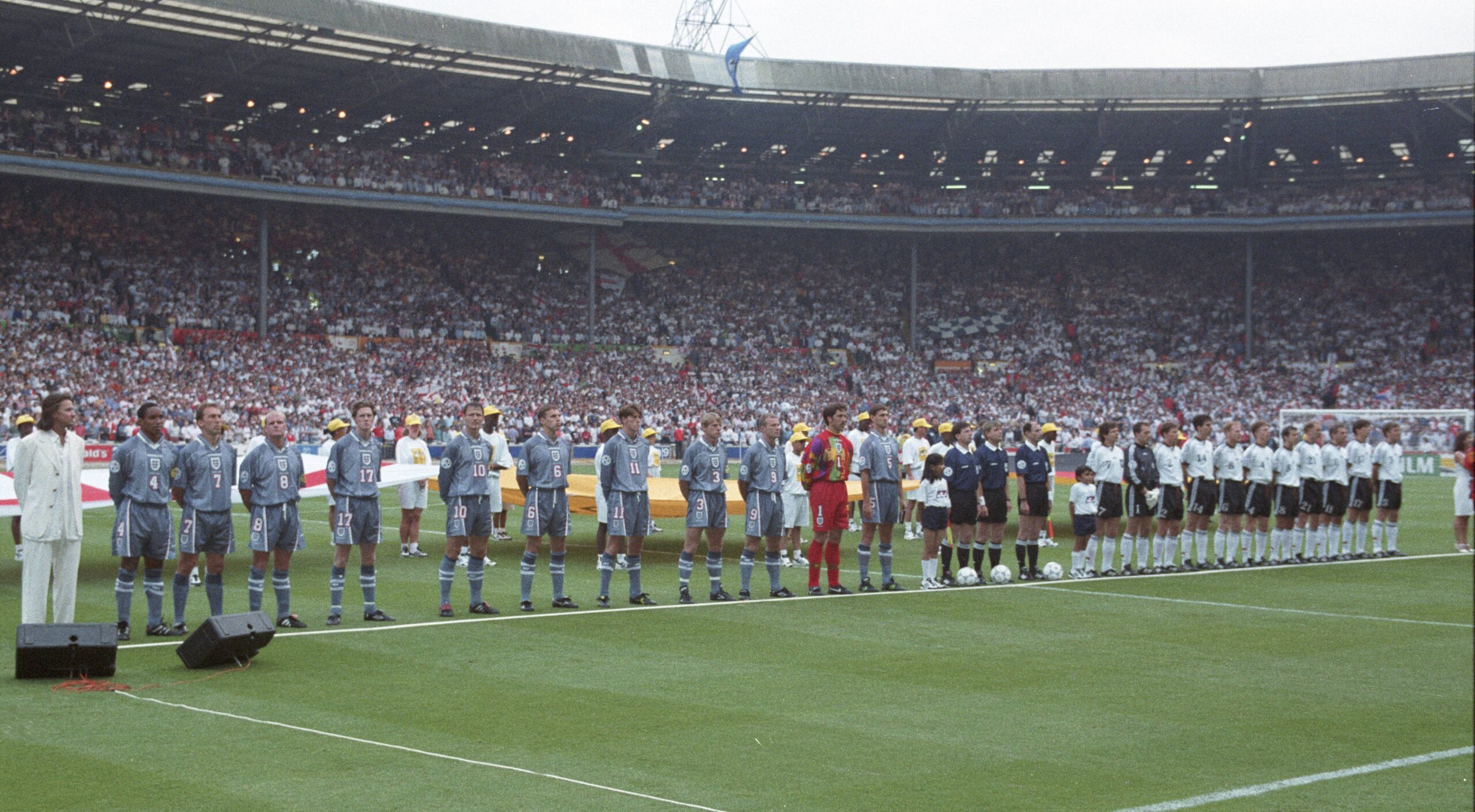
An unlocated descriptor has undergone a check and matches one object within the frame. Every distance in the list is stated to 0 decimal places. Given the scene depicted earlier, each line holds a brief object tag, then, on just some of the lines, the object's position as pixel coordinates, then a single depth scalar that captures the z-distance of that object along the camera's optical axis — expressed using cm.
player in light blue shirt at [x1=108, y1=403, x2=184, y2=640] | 1174
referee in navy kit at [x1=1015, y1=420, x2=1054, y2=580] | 1653
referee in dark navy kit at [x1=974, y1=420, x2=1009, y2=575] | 1602
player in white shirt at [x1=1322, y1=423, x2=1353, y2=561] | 1917
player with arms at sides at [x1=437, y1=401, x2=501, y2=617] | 1337
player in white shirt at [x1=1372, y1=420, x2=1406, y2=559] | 1972
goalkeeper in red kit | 1470
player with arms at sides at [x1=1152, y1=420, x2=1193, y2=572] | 1706
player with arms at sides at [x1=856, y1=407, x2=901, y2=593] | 1503
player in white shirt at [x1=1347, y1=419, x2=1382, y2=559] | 1975
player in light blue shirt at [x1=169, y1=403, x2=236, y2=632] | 1195
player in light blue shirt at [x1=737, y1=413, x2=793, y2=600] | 1457
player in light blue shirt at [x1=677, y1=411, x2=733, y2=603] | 1431
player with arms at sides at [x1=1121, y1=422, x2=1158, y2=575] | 1675
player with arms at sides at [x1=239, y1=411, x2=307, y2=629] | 1220
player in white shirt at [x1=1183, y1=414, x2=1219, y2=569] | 1792
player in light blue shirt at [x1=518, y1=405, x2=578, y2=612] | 1362
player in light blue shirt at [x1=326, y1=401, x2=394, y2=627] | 1274
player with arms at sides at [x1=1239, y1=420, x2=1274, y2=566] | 1847
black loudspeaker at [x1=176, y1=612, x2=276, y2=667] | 1021
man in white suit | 1059
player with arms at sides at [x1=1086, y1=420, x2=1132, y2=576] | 1650
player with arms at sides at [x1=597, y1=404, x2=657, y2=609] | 1393
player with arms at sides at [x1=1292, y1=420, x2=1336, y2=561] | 1891
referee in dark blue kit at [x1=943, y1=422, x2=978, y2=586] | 1572
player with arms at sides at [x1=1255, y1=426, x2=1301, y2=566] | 1881
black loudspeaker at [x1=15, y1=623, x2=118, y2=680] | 983
